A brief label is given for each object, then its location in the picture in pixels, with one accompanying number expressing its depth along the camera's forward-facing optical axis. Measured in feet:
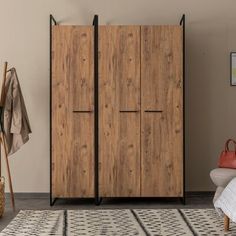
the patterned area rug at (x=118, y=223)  13.52
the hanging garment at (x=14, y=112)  17.51
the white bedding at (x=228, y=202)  12.51
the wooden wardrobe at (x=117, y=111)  17.63
